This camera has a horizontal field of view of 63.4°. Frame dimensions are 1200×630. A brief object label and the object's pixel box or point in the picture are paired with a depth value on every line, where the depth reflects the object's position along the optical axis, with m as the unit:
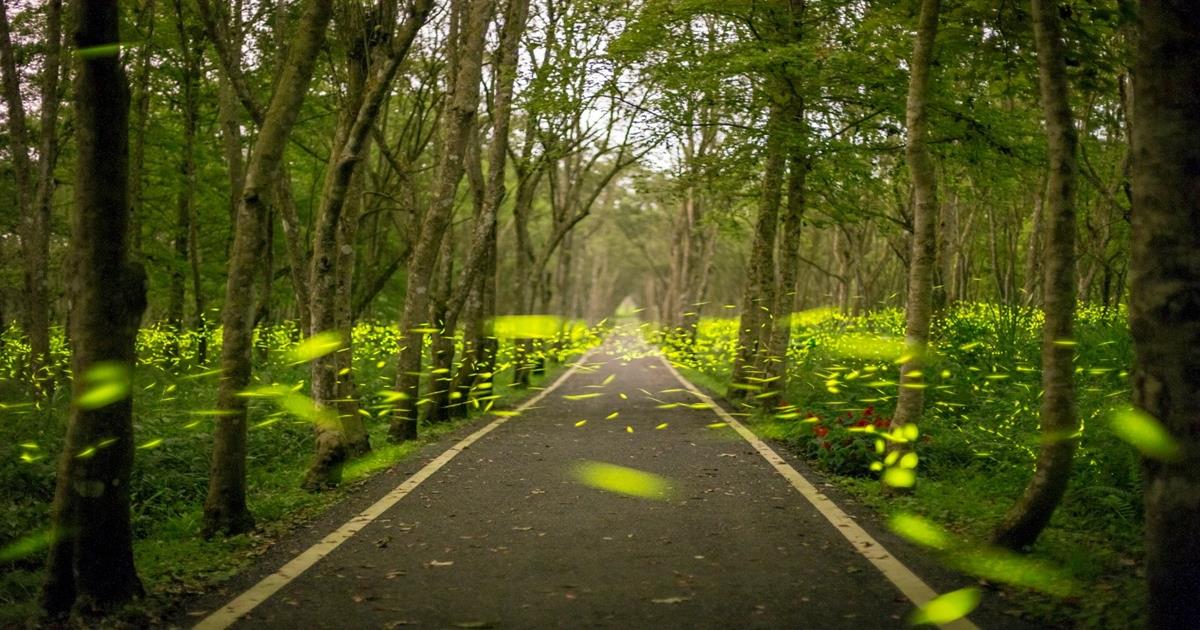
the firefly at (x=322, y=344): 9.23
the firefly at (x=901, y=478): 8.38
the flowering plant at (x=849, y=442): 9.84
